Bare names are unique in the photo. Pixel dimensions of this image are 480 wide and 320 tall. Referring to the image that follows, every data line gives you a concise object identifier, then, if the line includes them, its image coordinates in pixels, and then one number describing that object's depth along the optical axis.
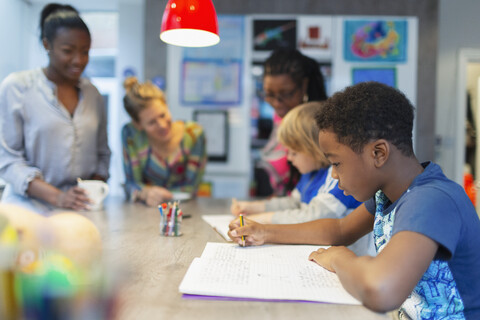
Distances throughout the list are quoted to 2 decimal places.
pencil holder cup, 1.20
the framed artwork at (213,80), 3.43
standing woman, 1.58
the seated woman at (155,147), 1.98
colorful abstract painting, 3.37
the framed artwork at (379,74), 3.38
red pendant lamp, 1.33
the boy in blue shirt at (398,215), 0.66
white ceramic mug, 1.60
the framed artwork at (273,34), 3.40
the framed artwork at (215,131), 3.44
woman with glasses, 1.90
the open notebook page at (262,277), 0.68
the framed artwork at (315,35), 3.38
